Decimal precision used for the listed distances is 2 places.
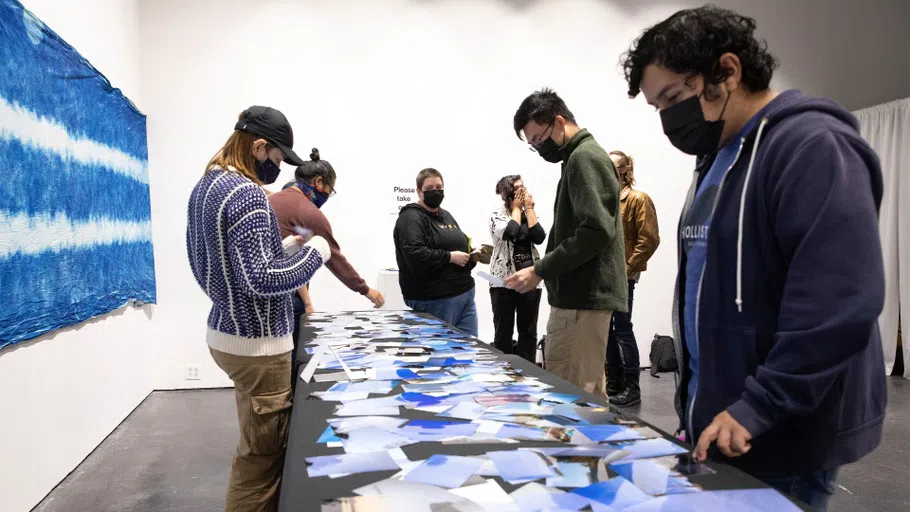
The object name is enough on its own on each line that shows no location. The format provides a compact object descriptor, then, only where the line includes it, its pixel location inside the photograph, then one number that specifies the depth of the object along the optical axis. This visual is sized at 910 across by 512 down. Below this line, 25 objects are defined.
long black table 0.75
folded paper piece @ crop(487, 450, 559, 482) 0.80
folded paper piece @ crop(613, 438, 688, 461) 0.87
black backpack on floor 4.31
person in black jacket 2.71
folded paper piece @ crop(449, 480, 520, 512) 0.72
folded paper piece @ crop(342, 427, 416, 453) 0.92
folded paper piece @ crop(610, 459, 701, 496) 0.75
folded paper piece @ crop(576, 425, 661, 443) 0.94
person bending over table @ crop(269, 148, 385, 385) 2.22
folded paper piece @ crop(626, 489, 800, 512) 0.70
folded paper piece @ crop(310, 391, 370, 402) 1.20
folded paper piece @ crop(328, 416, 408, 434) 1.01
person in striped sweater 1.41
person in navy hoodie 0.75
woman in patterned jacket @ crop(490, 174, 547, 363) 3.31
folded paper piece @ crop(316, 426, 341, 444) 0.95
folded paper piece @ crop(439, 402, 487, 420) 1.08
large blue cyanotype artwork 2.04
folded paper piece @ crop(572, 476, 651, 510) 0.72
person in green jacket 1.82
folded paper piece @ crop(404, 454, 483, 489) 0.79
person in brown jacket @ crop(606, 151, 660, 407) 3.46
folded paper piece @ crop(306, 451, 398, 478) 0.83
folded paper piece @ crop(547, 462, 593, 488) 0.78
